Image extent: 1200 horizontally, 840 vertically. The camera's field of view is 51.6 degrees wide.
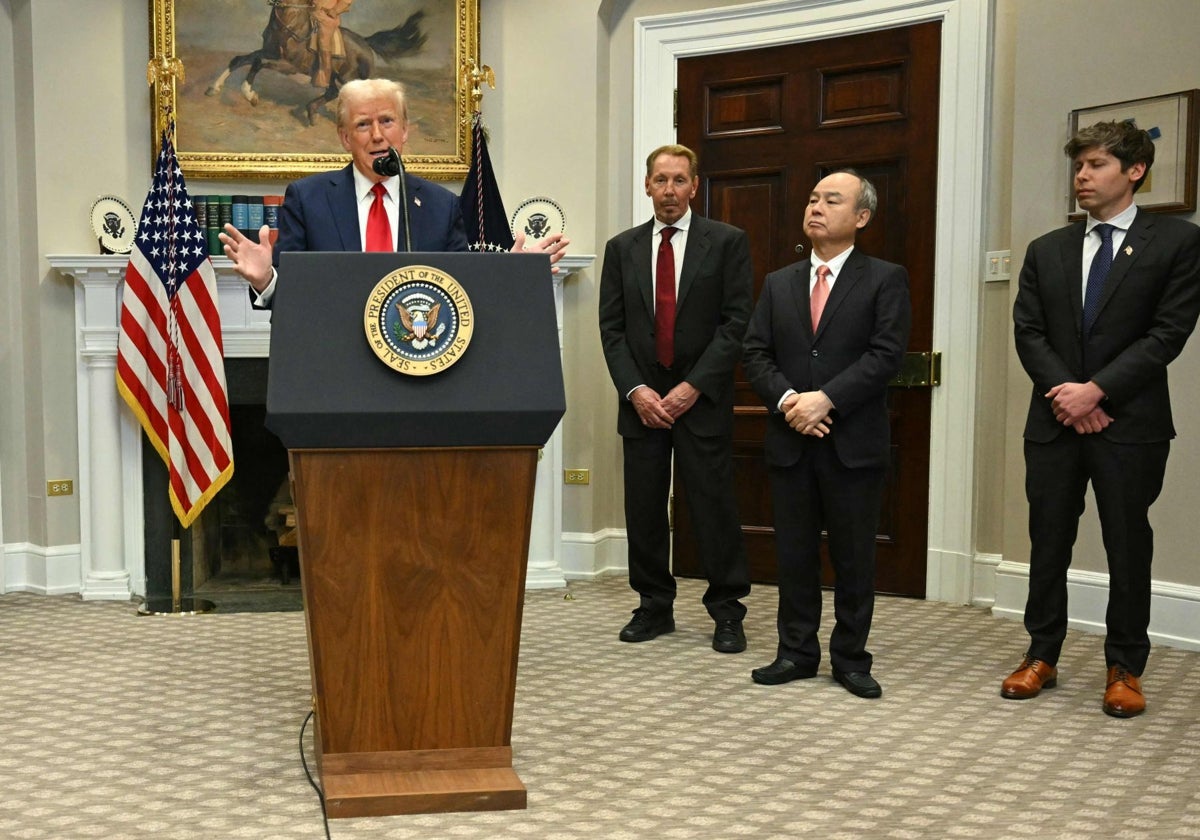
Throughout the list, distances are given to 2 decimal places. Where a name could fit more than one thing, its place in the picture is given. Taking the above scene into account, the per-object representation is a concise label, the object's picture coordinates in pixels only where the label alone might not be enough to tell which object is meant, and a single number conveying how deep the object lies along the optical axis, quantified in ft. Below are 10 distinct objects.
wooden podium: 8.08
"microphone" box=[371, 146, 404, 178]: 8.40
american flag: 16.78
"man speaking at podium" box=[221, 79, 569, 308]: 9.65
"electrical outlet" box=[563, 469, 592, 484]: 19.02
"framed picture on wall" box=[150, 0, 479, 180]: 17.84
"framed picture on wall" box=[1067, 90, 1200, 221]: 14.12
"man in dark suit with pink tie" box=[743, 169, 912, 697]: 12.08
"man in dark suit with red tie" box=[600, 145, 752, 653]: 14.23
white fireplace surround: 17.39
